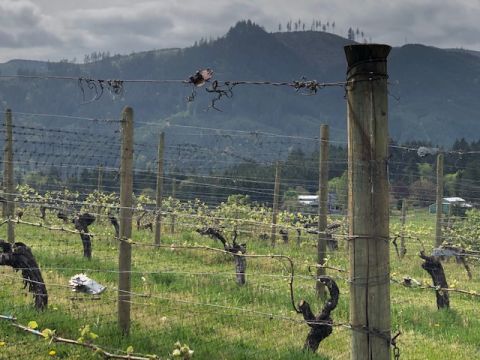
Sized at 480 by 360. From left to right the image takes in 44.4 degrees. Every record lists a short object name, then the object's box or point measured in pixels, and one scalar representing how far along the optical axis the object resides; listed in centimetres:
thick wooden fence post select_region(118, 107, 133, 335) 654
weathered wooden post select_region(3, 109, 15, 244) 1245
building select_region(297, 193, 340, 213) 2797
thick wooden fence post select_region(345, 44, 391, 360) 332
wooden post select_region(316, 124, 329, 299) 940
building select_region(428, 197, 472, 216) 2741
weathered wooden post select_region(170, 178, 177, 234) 1983
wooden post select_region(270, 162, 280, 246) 1639
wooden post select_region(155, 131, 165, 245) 1548
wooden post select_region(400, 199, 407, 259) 1598
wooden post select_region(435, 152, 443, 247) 1452
